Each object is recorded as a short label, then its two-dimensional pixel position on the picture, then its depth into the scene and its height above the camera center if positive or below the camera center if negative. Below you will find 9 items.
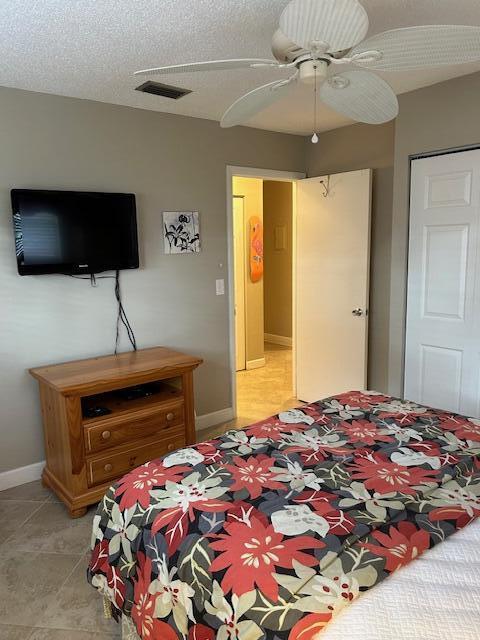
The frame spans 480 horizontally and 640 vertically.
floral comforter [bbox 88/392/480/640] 1.19 -0.81
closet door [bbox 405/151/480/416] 2.93 -0.23
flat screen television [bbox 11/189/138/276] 2.81 +0.15
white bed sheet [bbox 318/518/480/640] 1.03 -0.82
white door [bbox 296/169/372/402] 3.80 -0.27
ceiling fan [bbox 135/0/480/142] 1.30 +0.62
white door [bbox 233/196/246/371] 5.60 -0.39
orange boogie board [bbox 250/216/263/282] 5.69 +0.06
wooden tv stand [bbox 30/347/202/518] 2.63 -0.96
